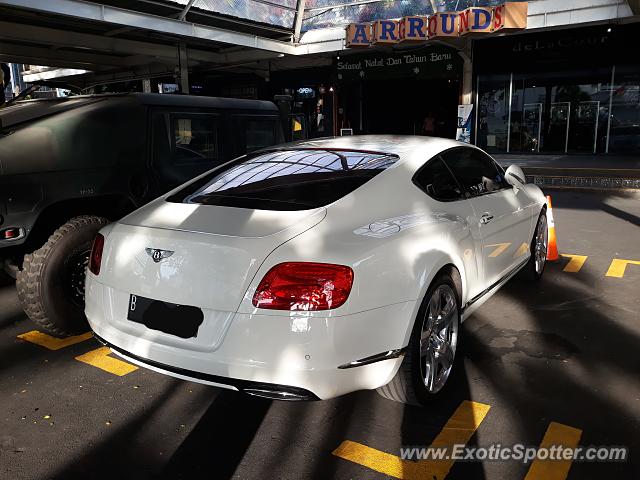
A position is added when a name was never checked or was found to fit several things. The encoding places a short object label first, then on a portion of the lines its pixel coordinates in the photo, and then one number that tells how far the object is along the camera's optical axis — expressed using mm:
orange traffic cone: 5975
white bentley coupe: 2369
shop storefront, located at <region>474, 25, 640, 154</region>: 16672
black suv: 3785
